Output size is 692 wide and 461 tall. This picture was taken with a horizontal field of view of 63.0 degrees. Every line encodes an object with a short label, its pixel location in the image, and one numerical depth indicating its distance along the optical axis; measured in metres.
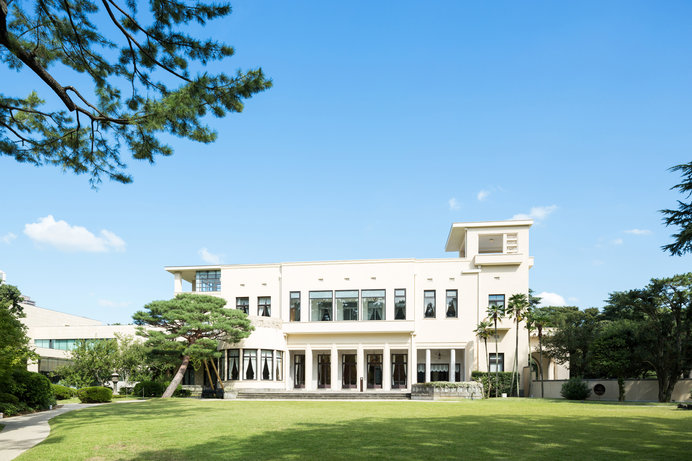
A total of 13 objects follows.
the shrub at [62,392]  29.97
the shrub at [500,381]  35.72
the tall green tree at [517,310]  35.00
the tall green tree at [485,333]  35.78
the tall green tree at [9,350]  15.34
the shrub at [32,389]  19.72
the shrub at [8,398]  18.12
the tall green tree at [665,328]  29.83
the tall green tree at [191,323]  32.18
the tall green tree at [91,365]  35.50
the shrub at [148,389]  33.84
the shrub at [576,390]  31.70
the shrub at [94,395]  26.91
